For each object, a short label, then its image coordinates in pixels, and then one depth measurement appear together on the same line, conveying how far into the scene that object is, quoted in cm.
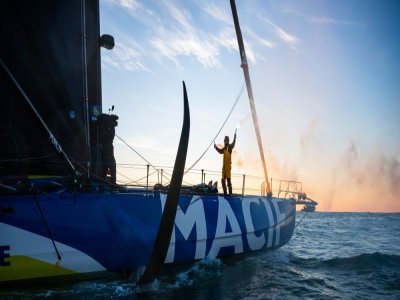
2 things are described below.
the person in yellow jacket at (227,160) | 897
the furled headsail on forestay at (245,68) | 1041
